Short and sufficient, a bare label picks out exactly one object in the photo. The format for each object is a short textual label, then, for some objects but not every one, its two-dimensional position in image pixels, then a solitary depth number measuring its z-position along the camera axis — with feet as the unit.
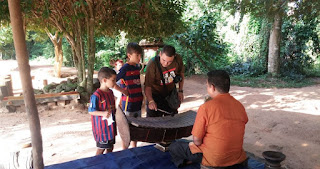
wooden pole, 5.24
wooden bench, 18.95
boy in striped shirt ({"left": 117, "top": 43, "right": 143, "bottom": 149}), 9.58
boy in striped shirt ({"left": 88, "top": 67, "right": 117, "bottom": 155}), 8.23
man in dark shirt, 9.66
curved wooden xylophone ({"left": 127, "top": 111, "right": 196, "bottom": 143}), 8.04
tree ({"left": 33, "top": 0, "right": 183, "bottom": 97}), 18.41
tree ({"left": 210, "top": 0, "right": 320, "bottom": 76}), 15.01
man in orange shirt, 6.10
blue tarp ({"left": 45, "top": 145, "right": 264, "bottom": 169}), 8.07
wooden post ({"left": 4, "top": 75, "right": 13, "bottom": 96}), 21.71
